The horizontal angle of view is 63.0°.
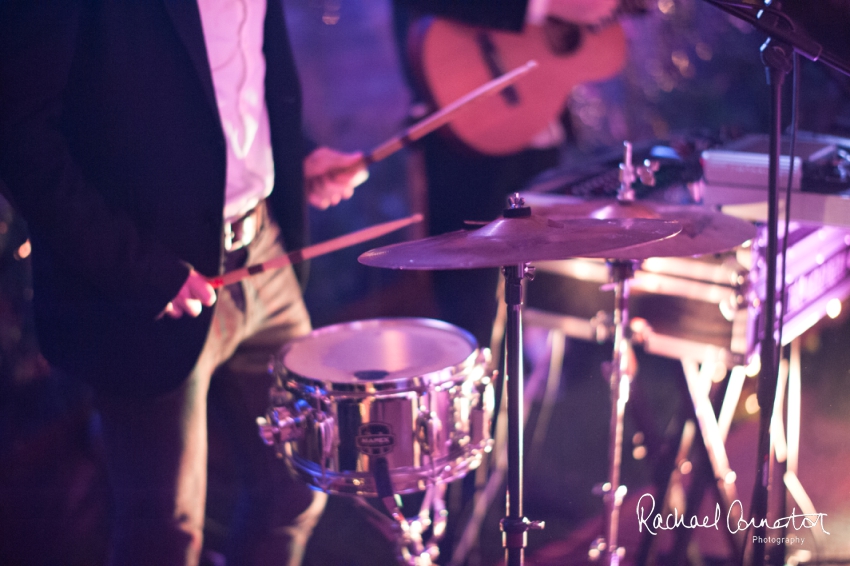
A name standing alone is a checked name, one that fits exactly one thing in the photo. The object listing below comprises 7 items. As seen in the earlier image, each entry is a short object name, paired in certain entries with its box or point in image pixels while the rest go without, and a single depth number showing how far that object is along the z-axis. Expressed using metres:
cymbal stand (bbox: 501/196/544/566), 1.16
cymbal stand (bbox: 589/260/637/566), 1.57
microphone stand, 1.18
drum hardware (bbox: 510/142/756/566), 1.31
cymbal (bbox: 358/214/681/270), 1.01
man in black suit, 1.14
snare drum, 1.29
